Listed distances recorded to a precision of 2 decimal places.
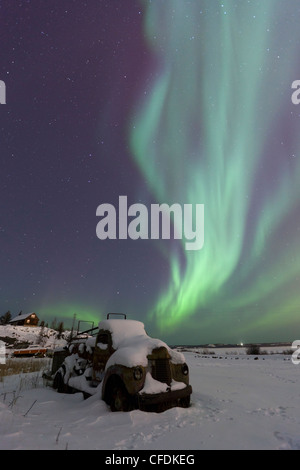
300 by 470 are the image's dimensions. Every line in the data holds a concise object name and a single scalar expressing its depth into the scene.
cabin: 69.50
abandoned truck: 5.26
